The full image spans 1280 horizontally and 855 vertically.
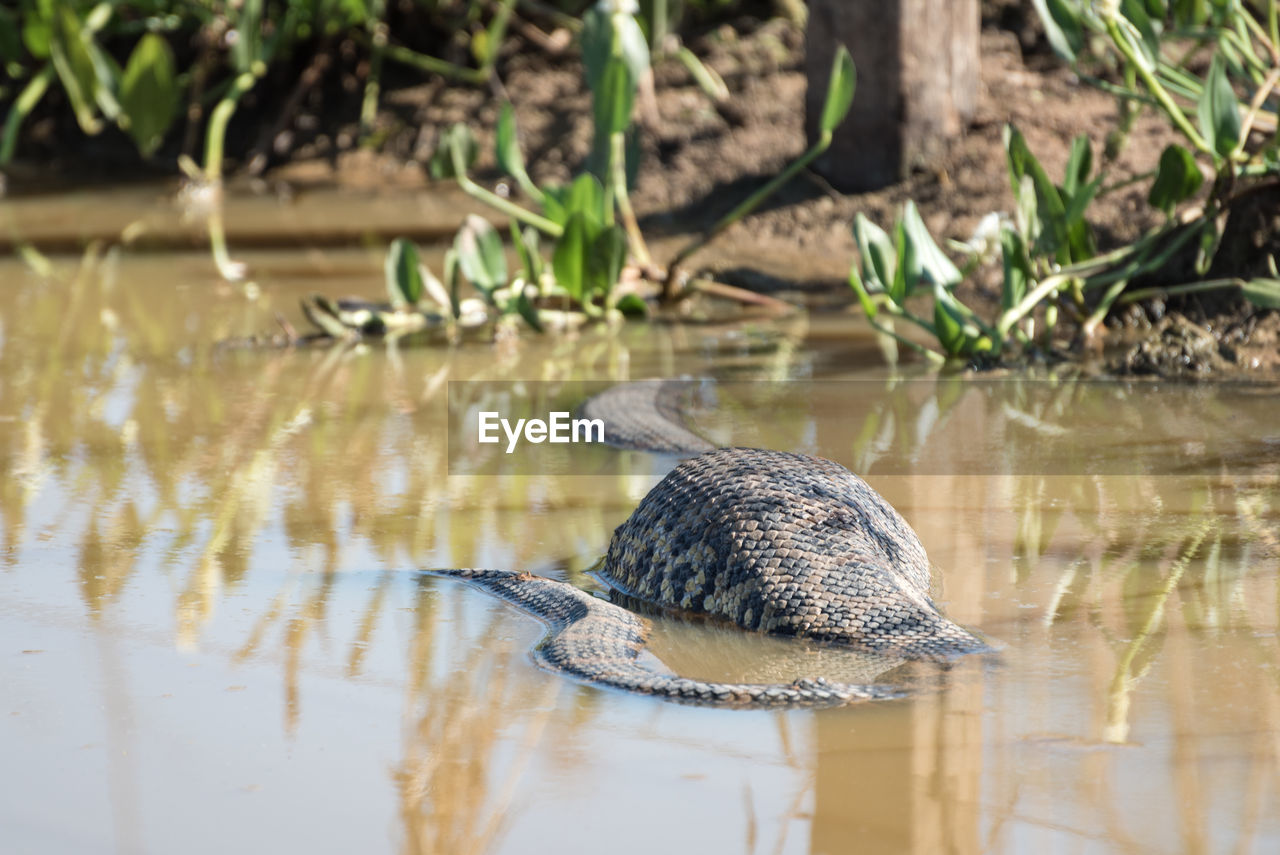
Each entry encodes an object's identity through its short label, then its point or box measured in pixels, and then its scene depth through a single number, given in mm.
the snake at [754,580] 5738
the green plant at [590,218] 11492
